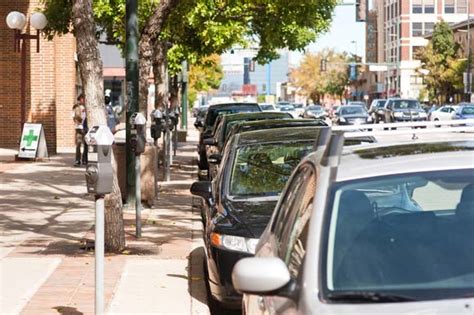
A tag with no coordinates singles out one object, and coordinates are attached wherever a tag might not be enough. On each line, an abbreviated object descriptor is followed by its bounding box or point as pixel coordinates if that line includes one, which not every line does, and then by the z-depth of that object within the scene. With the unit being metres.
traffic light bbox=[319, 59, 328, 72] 93.89
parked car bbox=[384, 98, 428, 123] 52.37
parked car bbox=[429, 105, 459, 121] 53.91
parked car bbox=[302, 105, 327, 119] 67.91
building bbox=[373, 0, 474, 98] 109.62
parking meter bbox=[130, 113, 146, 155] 12.80
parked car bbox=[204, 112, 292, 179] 18.83
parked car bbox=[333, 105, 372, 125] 51.88
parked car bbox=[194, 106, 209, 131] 29.37
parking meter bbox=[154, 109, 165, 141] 20.39
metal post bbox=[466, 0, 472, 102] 77.01
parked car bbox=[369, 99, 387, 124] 56.56
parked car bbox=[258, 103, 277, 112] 57.80
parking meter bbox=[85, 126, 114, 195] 7.66
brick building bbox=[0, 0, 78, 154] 29.72
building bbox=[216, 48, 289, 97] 134.75
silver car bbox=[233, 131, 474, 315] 4.12
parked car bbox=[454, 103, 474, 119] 46.53
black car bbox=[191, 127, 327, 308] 8.38
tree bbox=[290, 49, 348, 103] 142.99
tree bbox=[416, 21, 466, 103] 86.56
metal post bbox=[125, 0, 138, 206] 14.53
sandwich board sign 26.86
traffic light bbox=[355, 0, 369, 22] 33.06
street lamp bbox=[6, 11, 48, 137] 25.50
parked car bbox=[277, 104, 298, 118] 75.97
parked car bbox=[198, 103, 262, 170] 27.70
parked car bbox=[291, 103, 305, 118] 72.38
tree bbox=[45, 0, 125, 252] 11.52
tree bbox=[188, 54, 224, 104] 60.40
